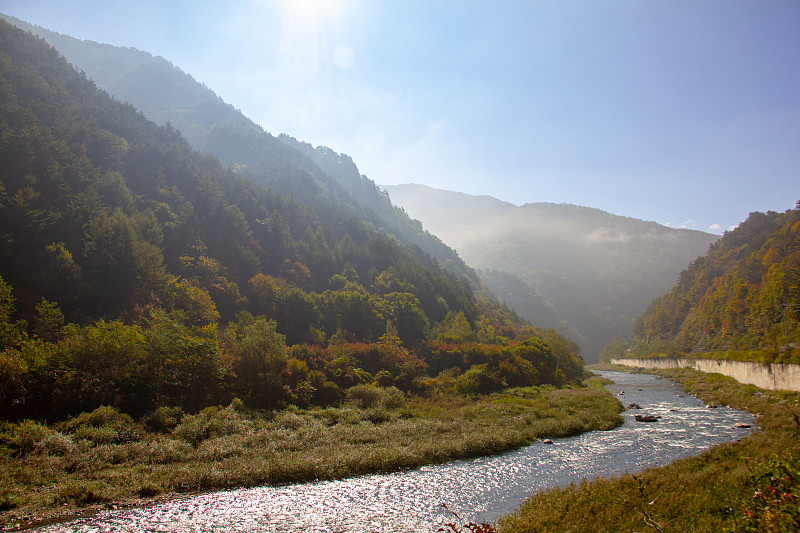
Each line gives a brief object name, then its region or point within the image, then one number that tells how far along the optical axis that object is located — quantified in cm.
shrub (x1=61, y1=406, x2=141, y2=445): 3066
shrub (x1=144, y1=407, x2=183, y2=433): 3581
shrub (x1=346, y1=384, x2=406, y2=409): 5178
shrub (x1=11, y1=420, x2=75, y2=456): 2698
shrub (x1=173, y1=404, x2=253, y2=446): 3462
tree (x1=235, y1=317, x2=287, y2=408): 4822
